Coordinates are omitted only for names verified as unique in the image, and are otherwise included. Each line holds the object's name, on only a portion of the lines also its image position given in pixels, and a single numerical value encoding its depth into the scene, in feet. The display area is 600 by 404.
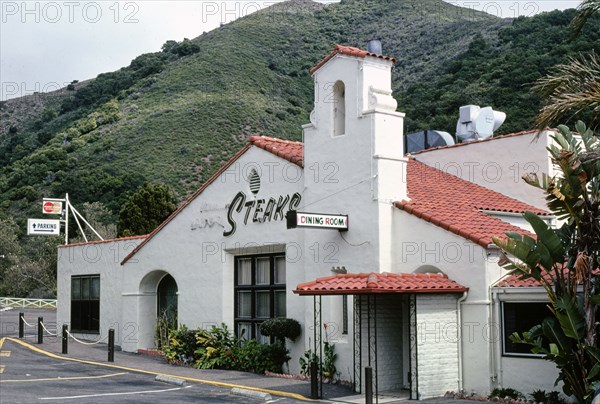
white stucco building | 54.75
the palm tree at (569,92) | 43.09
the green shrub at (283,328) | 65.51
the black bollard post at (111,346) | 75.87
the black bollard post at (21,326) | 97.69
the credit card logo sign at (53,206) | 106.93
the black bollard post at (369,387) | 49.29
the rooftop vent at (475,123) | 83.82
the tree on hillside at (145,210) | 141.59
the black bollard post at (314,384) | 55.31
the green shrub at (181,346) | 73.77
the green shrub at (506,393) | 52.80
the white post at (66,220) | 104.73
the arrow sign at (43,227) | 103.71
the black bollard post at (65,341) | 82.23
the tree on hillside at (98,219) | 180.34
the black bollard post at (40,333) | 90.78
